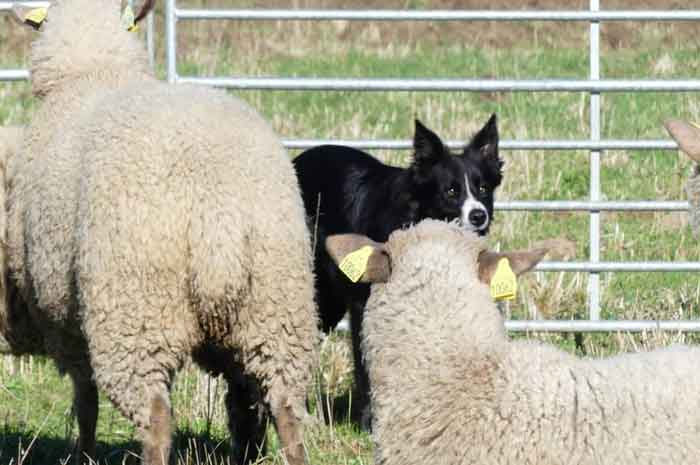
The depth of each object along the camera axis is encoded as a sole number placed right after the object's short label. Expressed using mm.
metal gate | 14375
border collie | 12791
